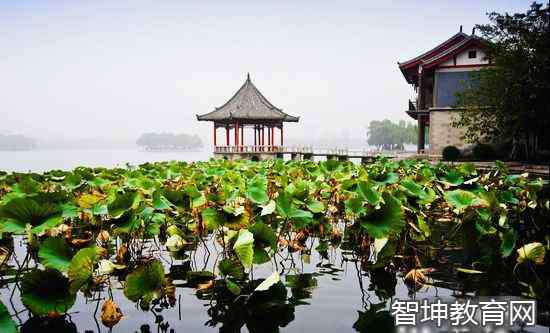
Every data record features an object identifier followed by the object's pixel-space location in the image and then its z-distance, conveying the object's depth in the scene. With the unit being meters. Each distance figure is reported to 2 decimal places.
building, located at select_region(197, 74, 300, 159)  29.42
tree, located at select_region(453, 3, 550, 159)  14.68
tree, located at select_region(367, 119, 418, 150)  97.44
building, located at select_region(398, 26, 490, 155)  21.75
